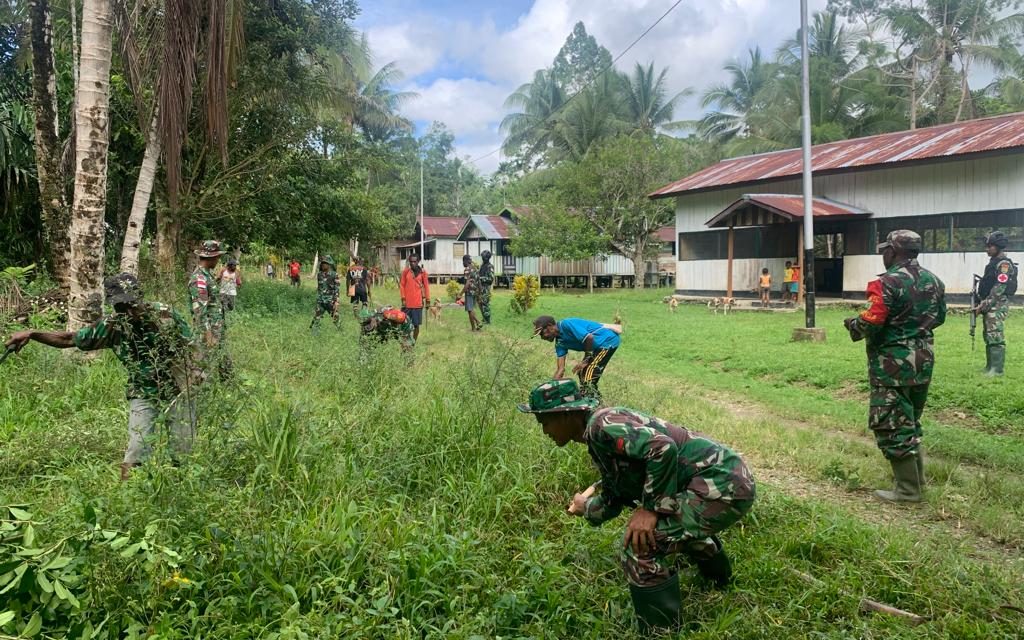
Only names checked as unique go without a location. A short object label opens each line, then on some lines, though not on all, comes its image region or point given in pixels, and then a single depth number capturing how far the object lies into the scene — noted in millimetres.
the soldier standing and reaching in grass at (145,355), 3709
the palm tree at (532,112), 38719
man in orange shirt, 10031
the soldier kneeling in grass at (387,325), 7457
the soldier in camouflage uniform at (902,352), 4332
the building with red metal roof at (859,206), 14562
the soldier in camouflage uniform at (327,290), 10802
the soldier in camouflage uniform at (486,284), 14109
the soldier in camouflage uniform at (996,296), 7496
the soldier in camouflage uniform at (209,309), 3922
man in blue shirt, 5508
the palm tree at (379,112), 33719
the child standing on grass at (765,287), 17656
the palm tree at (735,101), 35562
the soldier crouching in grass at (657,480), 2598
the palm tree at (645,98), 36938
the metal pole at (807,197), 11703
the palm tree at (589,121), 34844
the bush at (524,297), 16689
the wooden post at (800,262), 17062
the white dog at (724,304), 17503
